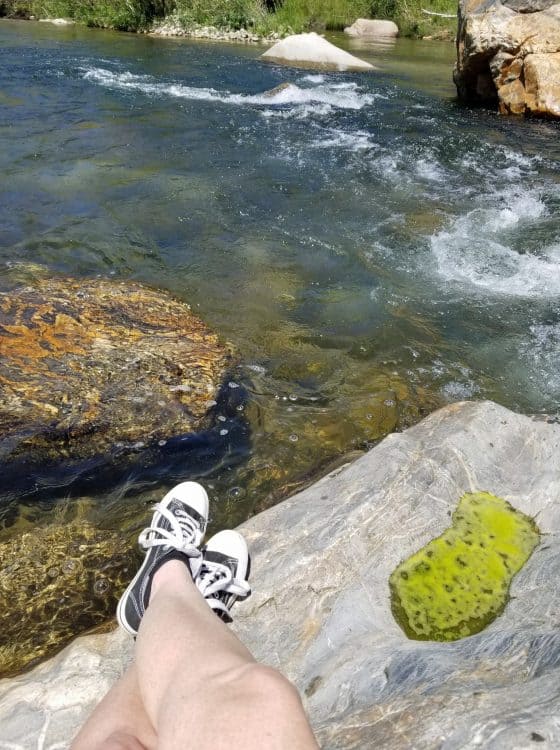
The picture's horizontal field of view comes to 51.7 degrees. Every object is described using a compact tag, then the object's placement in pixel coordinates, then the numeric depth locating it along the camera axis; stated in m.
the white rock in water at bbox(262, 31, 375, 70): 16.12
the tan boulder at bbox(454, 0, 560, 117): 10.28
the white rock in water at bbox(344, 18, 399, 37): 23.97
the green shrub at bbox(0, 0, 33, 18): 25.16
